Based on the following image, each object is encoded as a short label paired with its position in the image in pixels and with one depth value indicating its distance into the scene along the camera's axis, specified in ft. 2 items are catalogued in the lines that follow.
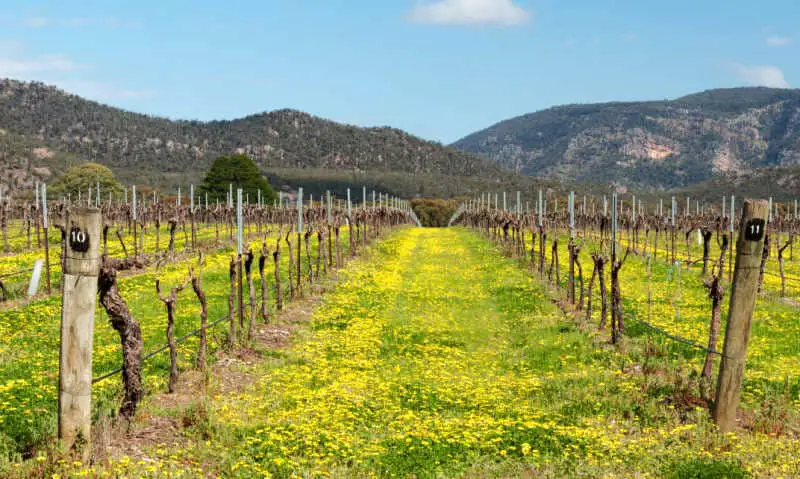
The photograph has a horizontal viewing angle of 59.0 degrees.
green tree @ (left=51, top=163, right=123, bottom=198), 336.90
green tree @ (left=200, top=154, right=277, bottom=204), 353.10
